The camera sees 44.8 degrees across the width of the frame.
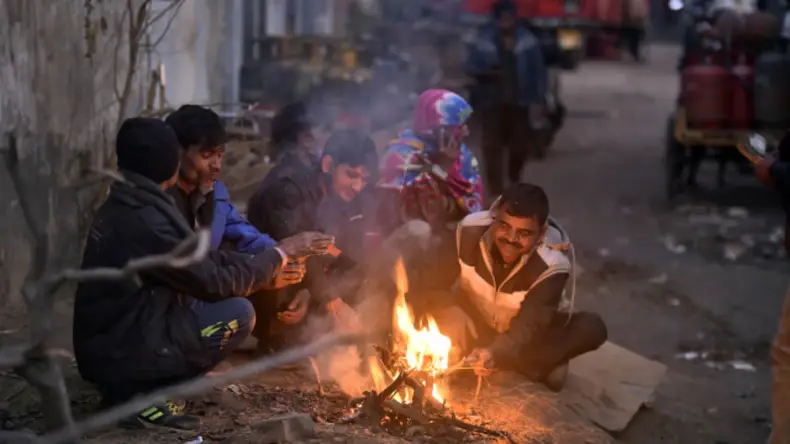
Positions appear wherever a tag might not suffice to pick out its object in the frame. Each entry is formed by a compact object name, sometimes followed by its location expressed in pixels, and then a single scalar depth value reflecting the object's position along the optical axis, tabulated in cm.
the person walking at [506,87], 1088
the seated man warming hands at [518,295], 460
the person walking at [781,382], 403
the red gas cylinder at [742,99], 1048
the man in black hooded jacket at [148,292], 370
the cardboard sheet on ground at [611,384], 491
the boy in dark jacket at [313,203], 502
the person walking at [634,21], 2305
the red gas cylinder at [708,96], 1055
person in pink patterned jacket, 589
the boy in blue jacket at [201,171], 446
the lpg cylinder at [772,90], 1020
